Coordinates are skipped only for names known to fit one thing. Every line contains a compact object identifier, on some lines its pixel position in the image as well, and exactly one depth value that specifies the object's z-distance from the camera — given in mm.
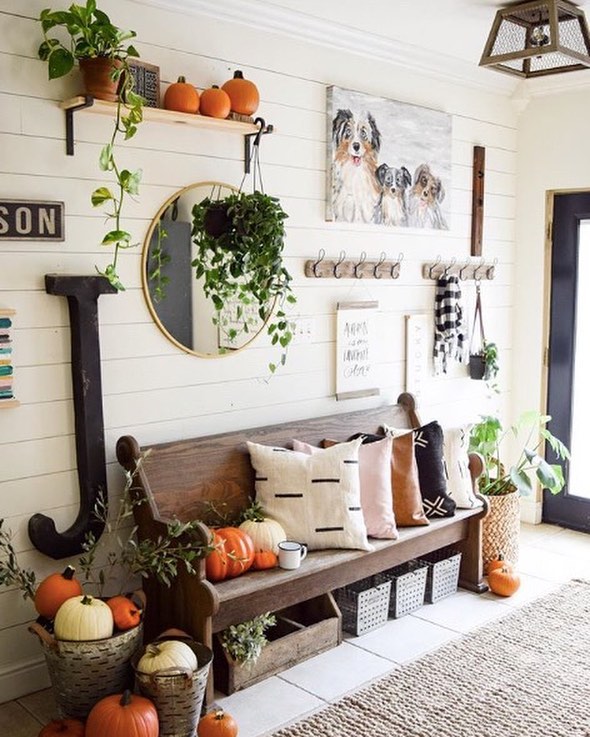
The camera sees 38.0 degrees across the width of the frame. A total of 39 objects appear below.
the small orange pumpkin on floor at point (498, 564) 3863
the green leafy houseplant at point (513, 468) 4105
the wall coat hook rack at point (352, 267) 3719
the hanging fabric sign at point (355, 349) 3881
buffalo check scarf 4289
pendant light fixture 3021
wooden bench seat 2844
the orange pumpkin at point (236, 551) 2957
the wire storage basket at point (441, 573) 3729
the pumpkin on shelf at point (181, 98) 3021
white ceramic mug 3043
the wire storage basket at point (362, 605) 3398
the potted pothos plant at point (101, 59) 2688
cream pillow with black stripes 3250
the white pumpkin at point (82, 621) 2576
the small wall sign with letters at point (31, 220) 2754
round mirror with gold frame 3174
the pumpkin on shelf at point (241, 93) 3176
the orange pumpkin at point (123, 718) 2422
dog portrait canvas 3756
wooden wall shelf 2799
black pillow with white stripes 3697
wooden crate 2941
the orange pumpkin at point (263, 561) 3037
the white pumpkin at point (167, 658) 2578
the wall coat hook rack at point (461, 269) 4277
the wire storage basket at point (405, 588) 3570
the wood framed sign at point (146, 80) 2980
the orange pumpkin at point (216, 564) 2910
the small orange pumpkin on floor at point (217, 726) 2576
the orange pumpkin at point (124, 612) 2664
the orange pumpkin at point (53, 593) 2703
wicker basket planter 3998
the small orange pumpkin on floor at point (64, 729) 2496
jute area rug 2734
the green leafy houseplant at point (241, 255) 3070
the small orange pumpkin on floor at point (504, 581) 3764
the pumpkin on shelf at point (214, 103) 3094
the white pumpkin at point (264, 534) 3111
